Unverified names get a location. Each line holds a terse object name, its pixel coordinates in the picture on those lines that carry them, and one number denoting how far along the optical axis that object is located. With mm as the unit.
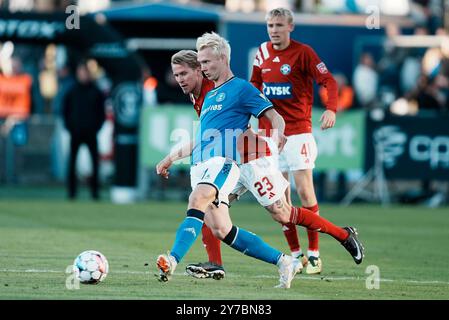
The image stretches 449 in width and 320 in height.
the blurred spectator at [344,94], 22547
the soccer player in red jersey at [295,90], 11703
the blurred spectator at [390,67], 24266
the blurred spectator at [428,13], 25955
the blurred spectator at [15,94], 24812
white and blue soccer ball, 9695
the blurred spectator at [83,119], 20922
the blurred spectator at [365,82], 23094
